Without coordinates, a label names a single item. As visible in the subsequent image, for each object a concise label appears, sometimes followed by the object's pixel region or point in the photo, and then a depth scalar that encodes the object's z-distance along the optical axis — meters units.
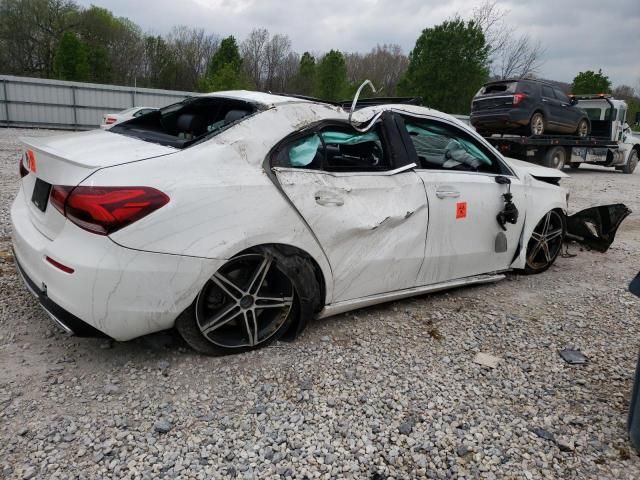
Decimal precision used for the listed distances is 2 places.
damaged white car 2.35
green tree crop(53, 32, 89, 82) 28.08
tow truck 13.72
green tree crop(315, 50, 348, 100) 29.09
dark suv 13.48
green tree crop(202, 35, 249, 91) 26.94
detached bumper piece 5.48
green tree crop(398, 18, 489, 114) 27.02
